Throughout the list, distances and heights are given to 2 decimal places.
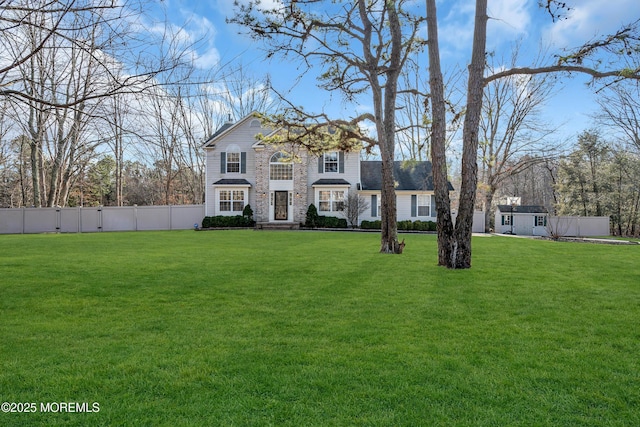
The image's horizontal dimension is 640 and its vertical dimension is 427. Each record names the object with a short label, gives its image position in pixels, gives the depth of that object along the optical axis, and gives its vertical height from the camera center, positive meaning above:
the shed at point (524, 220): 26.75 -0.28
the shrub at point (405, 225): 23.62 -0.53
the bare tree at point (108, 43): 3.92 +1.93
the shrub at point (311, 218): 23.12 -0.06
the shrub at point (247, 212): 23.28 +0.32
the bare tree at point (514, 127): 26.09 +6.45
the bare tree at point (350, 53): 10.38 +4.91
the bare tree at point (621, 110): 23.30 +6.75
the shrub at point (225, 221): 22.80 -0.23
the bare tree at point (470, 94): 7.36 +2.74
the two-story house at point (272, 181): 23.70 +2.27
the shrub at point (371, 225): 23.12 -0.51
